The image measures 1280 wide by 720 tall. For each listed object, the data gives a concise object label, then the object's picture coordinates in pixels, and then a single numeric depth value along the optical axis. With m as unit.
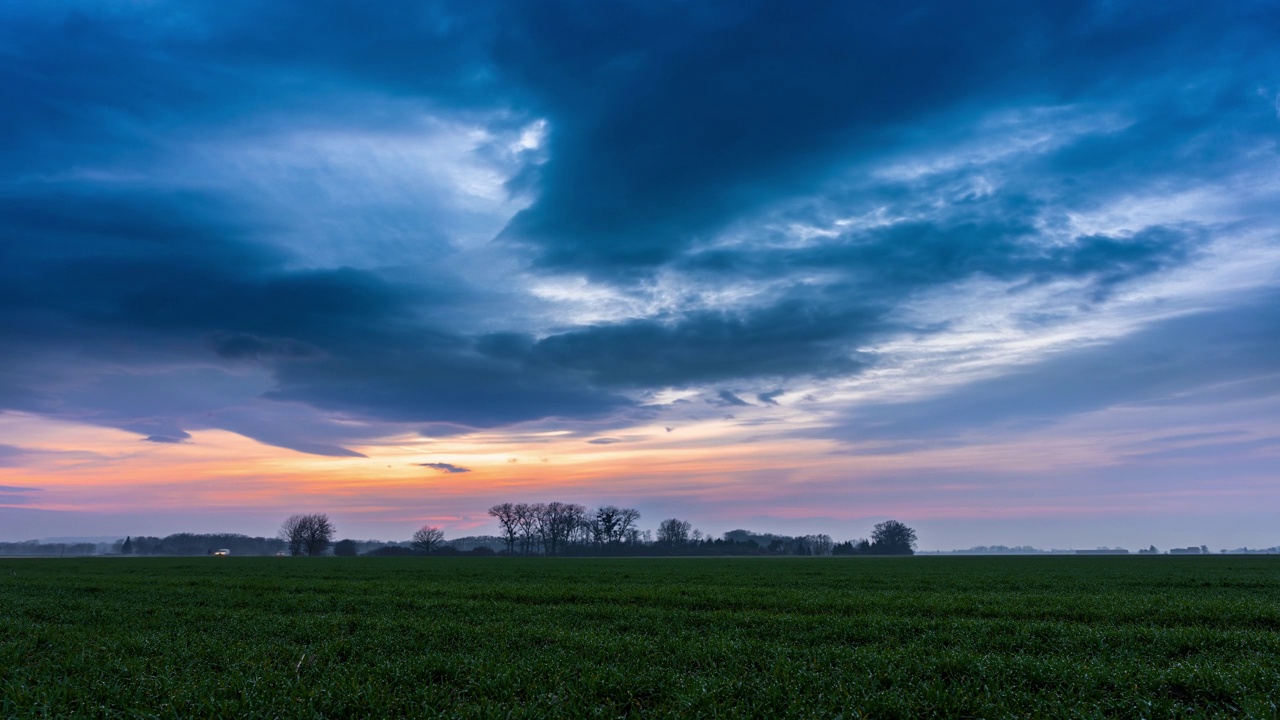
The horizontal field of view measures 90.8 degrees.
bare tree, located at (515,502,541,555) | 197.50
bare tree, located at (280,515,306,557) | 182.12
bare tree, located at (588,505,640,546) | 194.75
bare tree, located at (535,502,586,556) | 197.00
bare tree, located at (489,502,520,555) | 197.00
